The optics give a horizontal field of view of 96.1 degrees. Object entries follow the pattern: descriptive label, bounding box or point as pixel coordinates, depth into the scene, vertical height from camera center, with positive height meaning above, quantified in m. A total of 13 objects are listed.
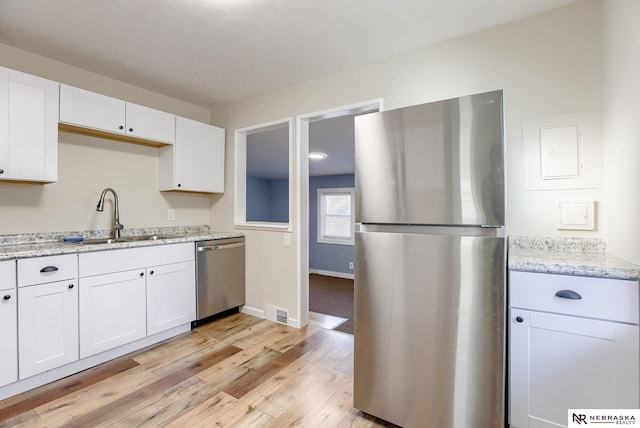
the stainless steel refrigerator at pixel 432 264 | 1.29 -0.24
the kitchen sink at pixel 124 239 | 2.42 -0.22
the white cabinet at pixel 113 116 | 2.22 +0.86
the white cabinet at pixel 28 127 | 1.93 +0.62
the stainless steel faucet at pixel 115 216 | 2.61 +0.00
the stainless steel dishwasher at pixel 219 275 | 2.84 -0.62
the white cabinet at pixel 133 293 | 2.07 -0.63
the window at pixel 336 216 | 6.40 -0.01
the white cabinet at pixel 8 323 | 1.70 -0.64
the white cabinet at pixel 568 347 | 1.14 -0.56
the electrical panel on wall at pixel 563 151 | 1.65 +0.38
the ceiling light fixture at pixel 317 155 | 4.66 +1.00
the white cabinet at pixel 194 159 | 2.95 +0.60
